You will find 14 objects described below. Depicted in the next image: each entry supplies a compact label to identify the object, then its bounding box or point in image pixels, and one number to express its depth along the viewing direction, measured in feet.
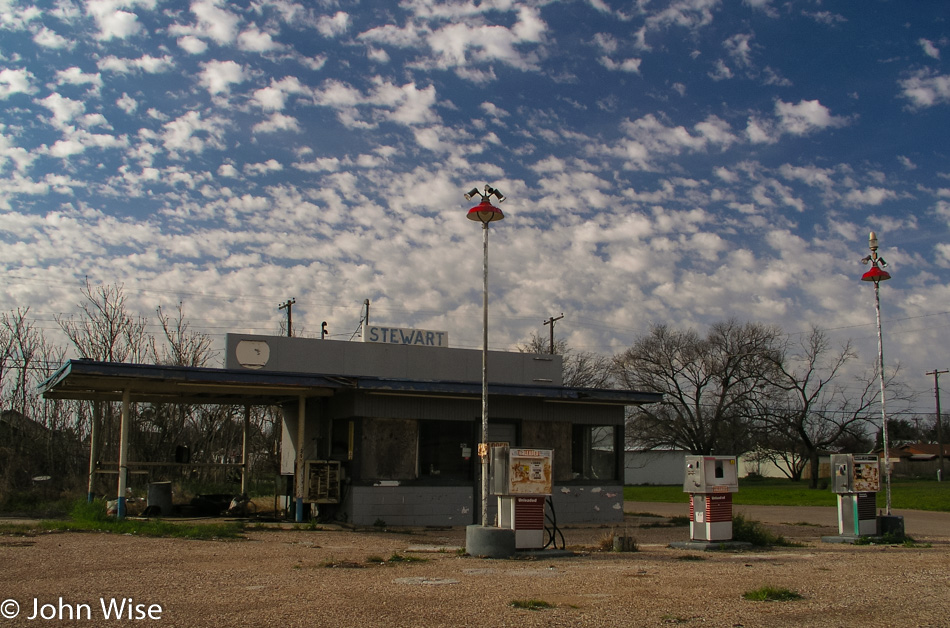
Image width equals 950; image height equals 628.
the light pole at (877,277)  55.77
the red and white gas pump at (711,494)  46.19
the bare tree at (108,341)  106.42
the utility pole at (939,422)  194.18
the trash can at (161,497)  62.80
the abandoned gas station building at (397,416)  58.08
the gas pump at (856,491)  51.26
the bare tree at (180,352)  111.55
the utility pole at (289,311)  141.38
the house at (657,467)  228.84
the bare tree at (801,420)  175.42
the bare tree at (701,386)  181.68
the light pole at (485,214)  41.70
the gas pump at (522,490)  41.42
